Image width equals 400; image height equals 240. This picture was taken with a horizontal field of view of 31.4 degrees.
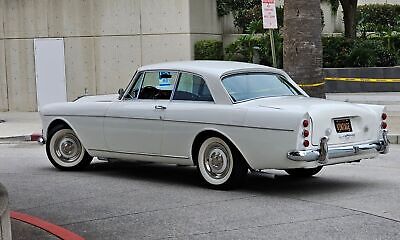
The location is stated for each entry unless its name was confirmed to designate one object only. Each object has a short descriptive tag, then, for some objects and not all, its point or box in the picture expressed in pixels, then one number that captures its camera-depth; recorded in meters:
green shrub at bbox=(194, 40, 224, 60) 20.36
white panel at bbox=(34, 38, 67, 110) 21.44
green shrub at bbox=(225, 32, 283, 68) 21.39
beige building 20.67
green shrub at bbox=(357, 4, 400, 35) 27.76
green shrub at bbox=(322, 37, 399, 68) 21.58
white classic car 8.03
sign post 14.35
